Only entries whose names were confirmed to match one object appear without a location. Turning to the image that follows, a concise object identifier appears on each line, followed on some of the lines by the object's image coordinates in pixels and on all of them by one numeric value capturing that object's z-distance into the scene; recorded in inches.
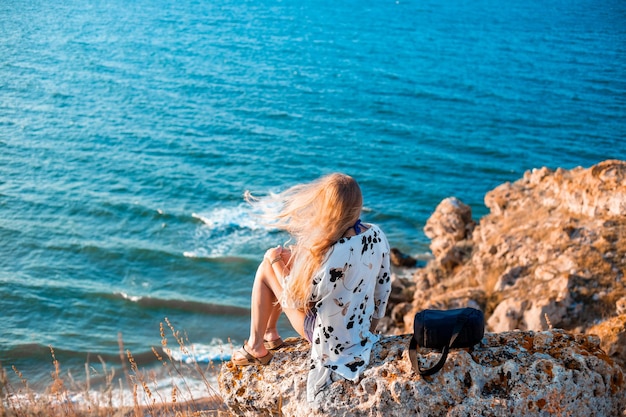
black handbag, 182.7
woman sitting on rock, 189.2
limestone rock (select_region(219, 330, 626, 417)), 174.7
